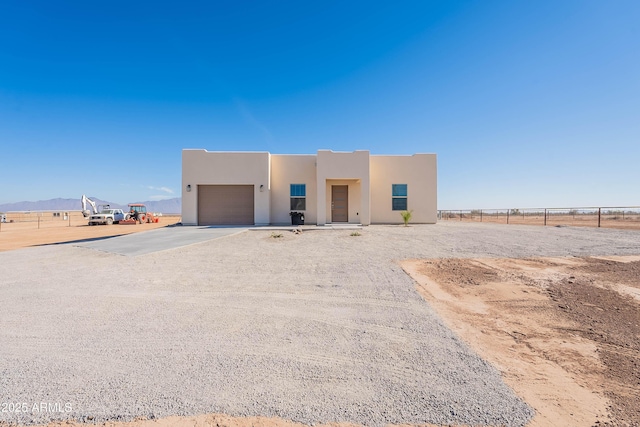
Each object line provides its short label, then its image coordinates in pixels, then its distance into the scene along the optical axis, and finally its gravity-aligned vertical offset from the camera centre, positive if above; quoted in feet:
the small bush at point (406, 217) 56.70 -1.70
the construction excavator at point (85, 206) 97.20 +0.64
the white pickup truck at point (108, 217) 77.75 -2.66
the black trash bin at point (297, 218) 55.47 -1.95
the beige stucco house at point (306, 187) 55.01 +4.56
